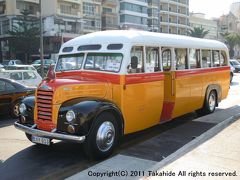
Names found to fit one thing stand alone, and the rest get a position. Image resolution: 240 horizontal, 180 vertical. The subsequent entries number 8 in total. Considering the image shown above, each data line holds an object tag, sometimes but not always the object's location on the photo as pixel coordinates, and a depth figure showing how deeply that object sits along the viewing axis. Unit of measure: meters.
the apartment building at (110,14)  49.03
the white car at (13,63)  27.71
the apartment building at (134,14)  50.91
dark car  7.94
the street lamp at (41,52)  16.15
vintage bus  4.58
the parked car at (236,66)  25.84
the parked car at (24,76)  11.18
